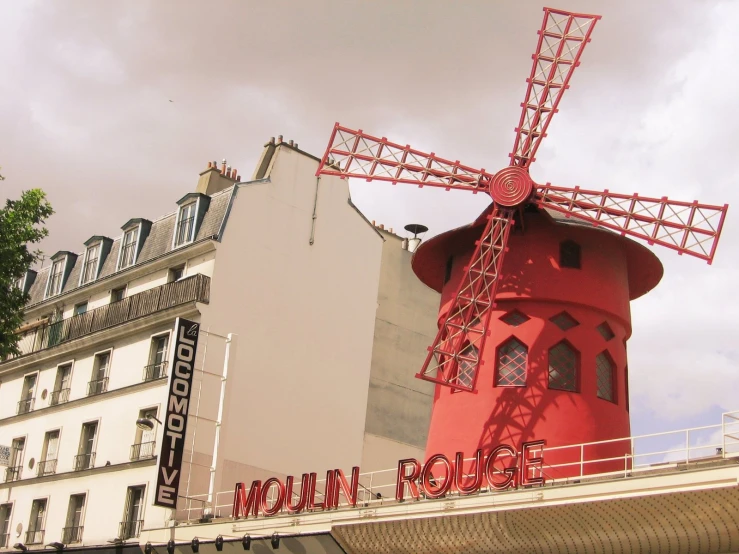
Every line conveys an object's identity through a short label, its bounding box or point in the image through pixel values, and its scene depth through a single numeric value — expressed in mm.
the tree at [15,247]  20219
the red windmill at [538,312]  18266
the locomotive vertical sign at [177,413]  21656
